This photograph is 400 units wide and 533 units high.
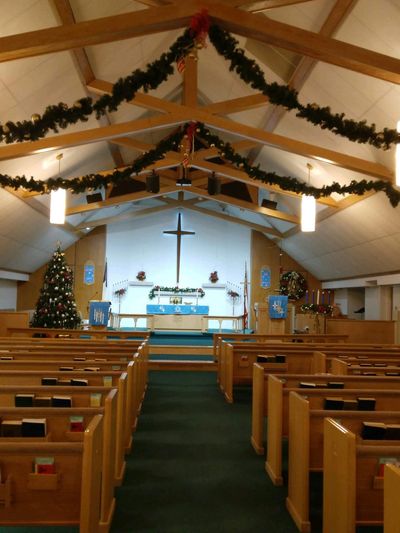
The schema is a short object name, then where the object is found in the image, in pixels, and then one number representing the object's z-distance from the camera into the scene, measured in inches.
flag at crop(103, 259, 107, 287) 545.4
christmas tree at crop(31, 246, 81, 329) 402.3
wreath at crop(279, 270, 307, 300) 578.5
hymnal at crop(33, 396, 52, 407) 113.7
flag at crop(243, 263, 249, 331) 476.4
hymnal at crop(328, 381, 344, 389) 141.5
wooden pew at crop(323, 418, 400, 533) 81.4
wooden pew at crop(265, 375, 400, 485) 126.4
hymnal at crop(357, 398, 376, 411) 124.5
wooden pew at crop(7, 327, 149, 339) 305.9
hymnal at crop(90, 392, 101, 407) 118.5
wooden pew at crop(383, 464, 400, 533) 59.7
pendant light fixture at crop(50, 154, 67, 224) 288.7
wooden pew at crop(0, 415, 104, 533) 77.2
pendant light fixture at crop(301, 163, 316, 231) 301.7
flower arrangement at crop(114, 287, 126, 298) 583.2
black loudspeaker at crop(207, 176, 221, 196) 404.8
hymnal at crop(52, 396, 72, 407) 112.4
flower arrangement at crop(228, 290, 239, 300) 591.8
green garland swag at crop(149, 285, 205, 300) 562.1
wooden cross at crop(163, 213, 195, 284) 581.6
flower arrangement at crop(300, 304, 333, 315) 402.6
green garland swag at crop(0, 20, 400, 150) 173.2
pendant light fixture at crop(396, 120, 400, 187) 179.6
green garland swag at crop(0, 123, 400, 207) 243.9
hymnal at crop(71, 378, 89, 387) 132.4
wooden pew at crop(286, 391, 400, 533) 103.3
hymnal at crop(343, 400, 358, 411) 122.6
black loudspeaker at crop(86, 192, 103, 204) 454.0
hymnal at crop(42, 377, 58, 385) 136.1
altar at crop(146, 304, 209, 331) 515.2
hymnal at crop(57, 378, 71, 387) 136.6
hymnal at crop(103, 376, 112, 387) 141.9
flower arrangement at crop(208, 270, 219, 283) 597.6
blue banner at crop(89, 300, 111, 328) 386.3
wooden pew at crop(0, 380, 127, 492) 118.3
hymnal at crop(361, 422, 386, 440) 98.7
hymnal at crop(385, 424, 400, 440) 97.1
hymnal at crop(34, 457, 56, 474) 78.5
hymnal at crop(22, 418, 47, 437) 93.8
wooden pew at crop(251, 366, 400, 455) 148.6
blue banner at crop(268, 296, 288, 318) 415.5
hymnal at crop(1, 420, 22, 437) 93.4
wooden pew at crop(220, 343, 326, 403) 225.5
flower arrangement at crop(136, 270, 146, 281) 593.0
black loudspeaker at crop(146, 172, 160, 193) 397.4
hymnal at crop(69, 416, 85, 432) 100.0
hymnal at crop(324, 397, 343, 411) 121.6
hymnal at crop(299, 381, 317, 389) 136.1
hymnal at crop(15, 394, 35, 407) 111.7
